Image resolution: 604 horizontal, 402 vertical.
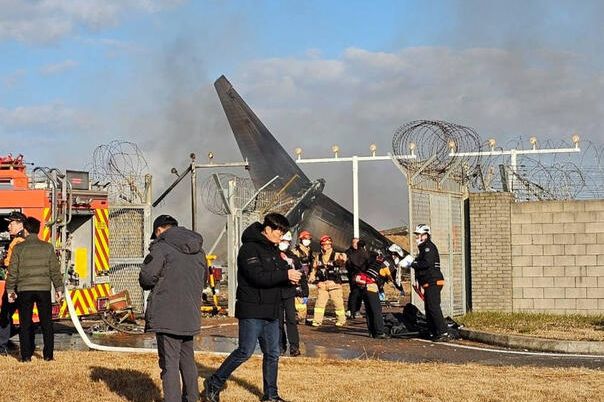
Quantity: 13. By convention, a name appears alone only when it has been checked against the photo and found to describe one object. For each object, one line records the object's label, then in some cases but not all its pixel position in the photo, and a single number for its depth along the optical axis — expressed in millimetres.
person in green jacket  12117
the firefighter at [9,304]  12539
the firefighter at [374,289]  15945
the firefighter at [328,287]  17766
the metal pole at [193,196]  21281
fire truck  14836
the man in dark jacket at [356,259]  17250
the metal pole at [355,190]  35250
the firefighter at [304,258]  18766
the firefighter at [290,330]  13250
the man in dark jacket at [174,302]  8500
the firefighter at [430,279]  15414
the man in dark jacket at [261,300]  9172
